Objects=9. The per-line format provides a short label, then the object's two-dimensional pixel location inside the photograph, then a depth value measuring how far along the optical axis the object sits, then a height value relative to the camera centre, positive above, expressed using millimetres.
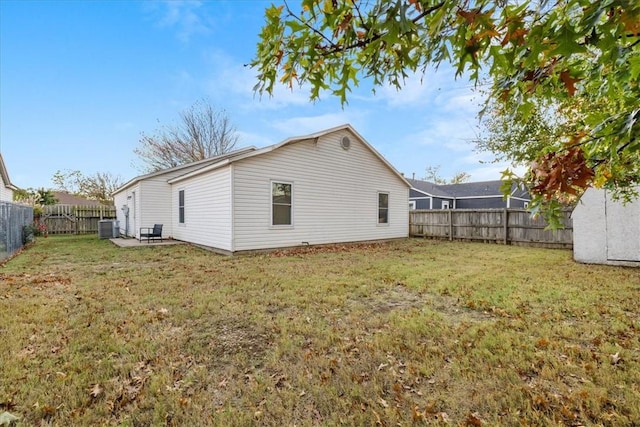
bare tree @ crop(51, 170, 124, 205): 29078 +3323
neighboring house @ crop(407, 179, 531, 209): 24594 +1737
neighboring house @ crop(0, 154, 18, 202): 14238 +1640
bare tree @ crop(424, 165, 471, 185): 37781 +5146
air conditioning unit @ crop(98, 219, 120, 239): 14648 -672
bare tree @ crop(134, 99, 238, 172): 22641 +6029
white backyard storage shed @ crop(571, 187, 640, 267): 7148 -350
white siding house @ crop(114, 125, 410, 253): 9523 +744
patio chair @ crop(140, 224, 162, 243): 12305 -698
